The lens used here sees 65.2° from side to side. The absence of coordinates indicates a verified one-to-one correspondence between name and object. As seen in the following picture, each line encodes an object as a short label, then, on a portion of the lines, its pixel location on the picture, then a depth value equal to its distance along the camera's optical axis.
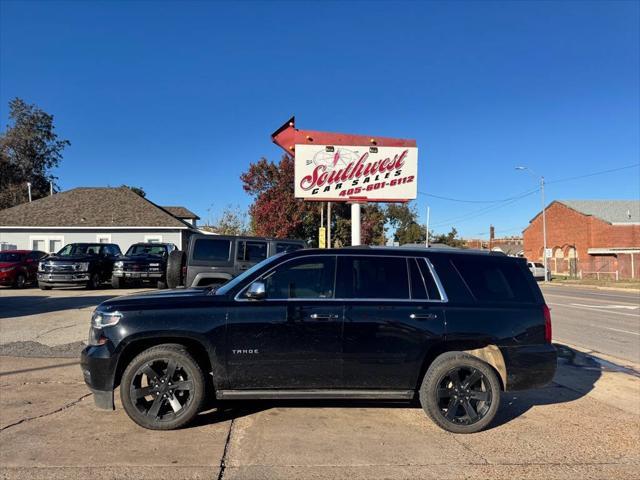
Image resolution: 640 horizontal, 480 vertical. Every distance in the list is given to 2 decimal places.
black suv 4.84
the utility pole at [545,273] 40.91
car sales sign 14.40
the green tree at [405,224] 67.69
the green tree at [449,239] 68.07
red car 20.25
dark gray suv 10.66
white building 31.47
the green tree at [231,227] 42.42
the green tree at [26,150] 58.01
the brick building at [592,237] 45.62
